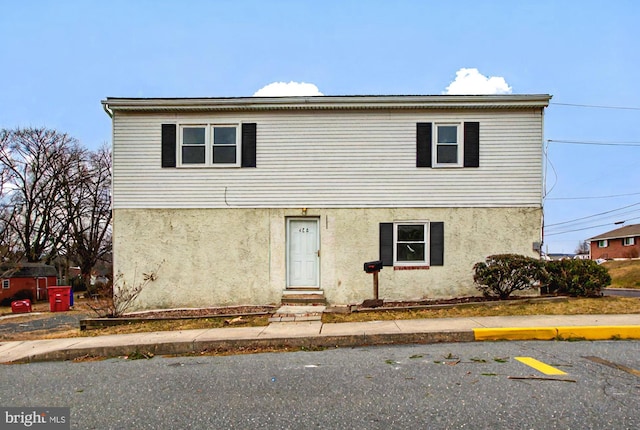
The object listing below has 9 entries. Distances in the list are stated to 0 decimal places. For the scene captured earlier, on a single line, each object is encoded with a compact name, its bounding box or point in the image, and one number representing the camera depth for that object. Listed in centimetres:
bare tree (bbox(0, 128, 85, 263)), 3438
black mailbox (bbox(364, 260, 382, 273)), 936
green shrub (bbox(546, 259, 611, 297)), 950
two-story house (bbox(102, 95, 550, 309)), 1089
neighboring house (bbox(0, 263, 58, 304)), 3428
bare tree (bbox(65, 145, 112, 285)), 3524
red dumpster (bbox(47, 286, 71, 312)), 2130
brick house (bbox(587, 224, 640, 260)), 4766
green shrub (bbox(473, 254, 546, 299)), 937
